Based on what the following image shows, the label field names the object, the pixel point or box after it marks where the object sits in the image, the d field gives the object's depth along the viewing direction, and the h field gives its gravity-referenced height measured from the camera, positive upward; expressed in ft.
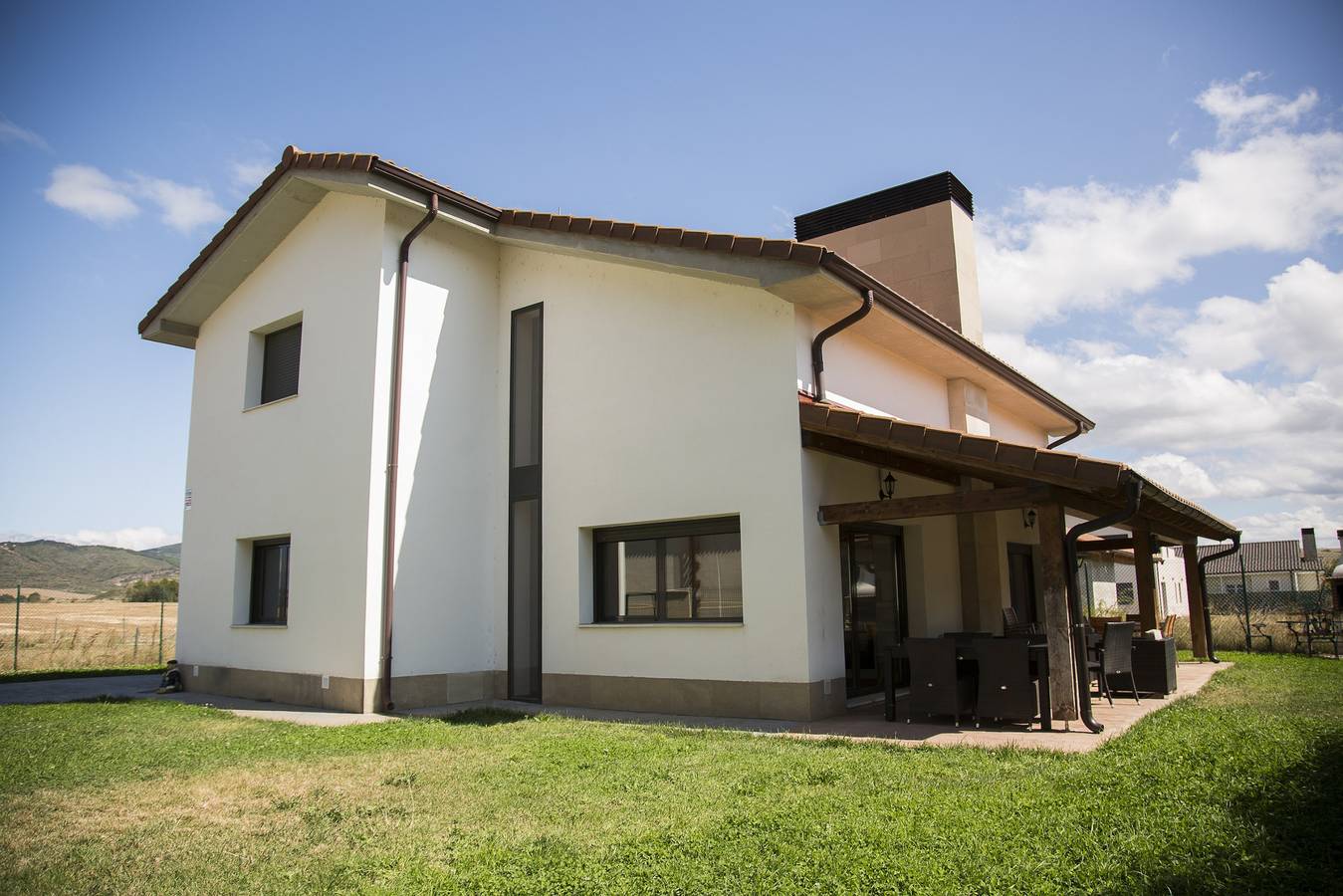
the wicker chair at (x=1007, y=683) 25.34 -3.14
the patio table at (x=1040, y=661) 24.91 -2.52
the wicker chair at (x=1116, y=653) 29.89 -2.72
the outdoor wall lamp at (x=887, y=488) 33.42 +3.61
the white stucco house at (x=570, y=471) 29.32 +4.42
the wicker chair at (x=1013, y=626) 36.31 -2.10
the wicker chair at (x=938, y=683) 26.66 -3.27
